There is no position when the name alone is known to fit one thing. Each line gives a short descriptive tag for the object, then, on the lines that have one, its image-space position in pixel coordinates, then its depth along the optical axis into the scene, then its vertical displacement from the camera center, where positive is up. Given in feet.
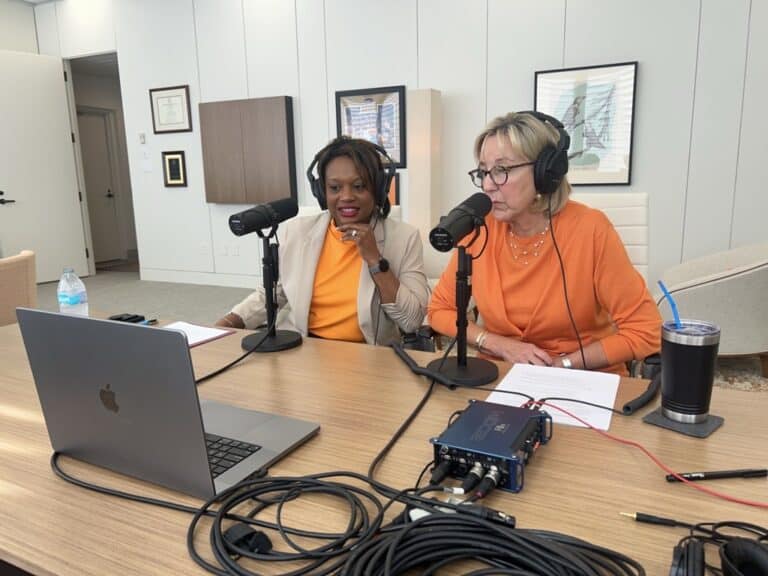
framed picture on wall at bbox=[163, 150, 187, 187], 17.65 +0.12
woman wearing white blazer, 5.42 -0.95
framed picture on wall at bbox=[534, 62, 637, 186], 11.92 +1.13
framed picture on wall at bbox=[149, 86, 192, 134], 17.19 +1.97
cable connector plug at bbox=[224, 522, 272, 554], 2.09 -1.39
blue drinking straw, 2.91 -0.79
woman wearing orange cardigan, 4.54 -0.93
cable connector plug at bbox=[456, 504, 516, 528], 2.06 -1.30
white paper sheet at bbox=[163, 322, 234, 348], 4.92 -1.47
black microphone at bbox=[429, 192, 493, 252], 3.37 -0.35
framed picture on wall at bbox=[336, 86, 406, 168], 14.21 +1.39
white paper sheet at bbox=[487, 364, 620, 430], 3.16 -1.42
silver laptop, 2.23 -1.03
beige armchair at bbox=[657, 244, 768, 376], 8.27 -2.17
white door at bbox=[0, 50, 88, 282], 17.92 +0.26
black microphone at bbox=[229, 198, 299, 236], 4.45 -0.37
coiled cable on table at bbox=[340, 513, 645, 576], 1.86 -1.32
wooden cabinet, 15.60 +0.61
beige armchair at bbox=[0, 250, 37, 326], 8.52 -1.68
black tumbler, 2.79 -1.06
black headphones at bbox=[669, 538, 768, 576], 1.74 -1.29
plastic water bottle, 6.30 -1.39
